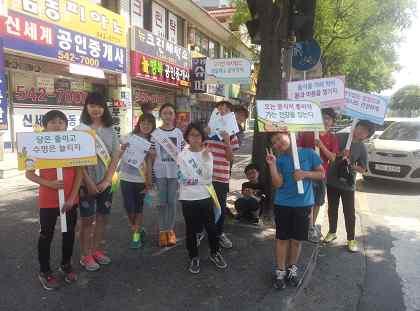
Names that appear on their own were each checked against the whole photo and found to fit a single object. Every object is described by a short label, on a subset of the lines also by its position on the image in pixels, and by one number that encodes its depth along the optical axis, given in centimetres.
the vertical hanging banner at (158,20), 1555
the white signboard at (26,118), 1035
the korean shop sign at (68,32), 897
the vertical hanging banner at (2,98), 854
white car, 820
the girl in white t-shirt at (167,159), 421
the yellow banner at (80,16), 923
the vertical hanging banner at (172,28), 1699
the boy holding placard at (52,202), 327
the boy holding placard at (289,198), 348
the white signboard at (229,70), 584
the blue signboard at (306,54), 606
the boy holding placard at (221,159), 431
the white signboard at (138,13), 1423
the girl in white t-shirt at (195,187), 372
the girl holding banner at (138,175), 421
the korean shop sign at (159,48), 1379
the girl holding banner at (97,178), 361
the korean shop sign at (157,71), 1380
